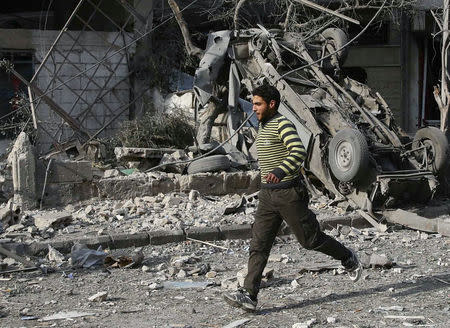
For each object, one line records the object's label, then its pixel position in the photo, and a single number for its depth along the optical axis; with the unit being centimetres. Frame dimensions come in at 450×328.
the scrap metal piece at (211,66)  1204
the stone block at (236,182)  1077
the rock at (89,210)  939
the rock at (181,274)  690
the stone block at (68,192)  959
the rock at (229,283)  640
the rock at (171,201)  981
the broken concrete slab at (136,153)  1120
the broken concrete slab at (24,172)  923
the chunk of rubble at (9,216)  867
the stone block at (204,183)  1050
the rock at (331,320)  542
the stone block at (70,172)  956
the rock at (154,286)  645
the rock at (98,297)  602
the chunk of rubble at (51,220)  860
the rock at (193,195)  1016
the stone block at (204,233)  850
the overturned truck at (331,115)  950
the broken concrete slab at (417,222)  885
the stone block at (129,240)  816
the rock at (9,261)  730
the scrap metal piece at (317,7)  1010
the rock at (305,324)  524
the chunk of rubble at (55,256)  750
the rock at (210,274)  693
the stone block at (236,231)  872
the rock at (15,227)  849
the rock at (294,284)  648
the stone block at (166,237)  830
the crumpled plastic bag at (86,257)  720
